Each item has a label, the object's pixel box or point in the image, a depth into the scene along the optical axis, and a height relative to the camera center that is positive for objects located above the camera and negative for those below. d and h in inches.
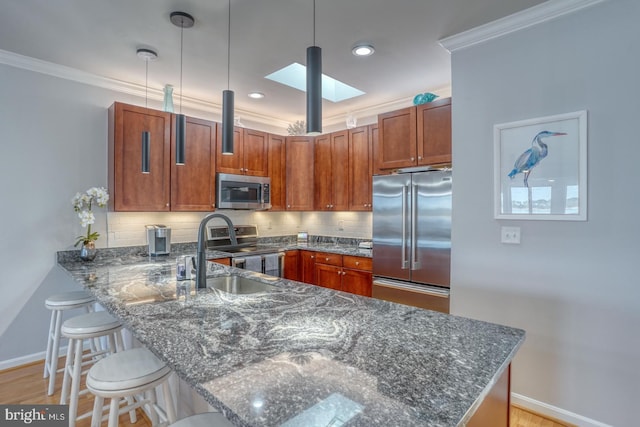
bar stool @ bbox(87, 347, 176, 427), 52.7 -27.9
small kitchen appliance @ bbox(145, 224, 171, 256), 133.6 -11.8
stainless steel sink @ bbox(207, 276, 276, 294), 86.4 -19.6
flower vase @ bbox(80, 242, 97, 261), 118.0 -15.1
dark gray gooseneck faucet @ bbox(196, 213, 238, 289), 73.6 -11.2
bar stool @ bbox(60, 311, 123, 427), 70.9 -30.0
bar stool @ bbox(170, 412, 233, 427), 44.1 -29.0
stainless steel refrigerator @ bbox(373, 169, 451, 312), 109.2 -9.1
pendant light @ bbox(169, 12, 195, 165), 86.3 +24.7
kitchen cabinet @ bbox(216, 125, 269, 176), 155.2 +28.1
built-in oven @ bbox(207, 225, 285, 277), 147.6 -18.5
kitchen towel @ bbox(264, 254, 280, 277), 153.6 -25.3
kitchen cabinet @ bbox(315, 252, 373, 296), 142.8 -28.1
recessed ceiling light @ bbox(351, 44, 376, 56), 102.3 +52.6
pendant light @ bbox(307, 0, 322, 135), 54.4 +20.4
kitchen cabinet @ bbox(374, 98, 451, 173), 114.0 +28.6
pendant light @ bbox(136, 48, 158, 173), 102.6 +23.1
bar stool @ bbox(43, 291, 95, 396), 94.3 -28.6
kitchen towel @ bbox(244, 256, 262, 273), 147.3 -23.7
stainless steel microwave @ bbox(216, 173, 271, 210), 151.9 +9.8
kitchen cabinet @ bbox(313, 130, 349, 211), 163.9 +21.3
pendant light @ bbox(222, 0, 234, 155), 75.0 +20.8
